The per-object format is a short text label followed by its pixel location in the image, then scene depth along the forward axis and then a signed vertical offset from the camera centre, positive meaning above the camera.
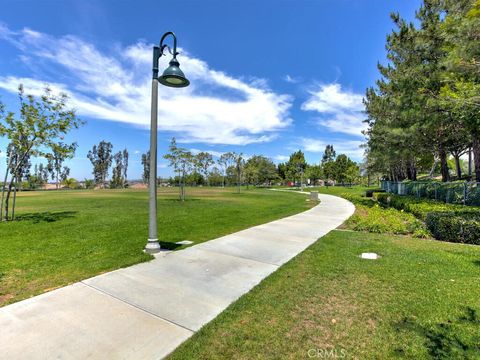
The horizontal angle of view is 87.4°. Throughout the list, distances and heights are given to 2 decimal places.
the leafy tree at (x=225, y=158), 49.47 +4.56
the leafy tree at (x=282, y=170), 70.41 +2.87
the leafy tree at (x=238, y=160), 47.21 +3.93
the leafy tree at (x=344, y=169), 58.06 +2.96
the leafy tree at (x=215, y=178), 66.45 +0.45
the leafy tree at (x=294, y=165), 63.56 +4.05
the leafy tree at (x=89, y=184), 75.25 -1.78
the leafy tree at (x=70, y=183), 76.75 -1.59
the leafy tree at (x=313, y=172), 65.00 +2.24
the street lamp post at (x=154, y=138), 5.44 +0.90
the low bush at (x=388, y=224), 7.77 -1.41
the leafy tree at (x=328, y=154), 92.68 +10.07
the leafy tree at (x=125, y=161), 88.09 +6.19
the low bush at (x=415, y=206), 9.56 -1.03
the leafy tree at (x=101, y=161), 81.12 +5.59
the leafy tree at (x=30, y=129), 9.38 +1.87
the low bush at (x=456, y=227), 6.40 -1.18
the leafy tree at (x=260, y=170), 62.33 +2.77
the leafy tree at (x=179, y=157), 20.41 +1.79
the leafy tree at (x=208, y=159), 52.84 +4.42
